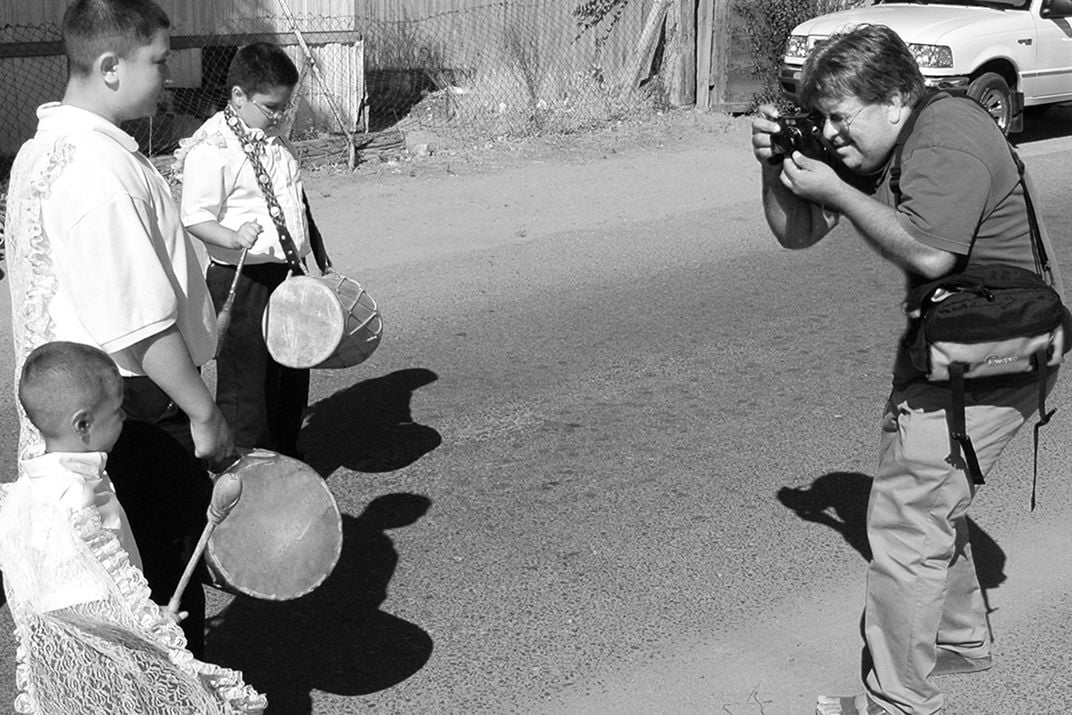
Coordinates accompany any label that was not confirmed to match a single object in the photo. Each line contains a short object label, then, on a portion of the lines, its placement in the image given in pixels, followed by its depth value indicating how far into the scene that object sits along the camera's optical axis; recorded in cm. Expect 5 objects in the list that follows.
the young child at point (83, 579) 279
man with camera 332
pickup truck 1234
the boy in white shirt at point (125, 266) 302
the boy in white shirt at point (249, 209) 492
